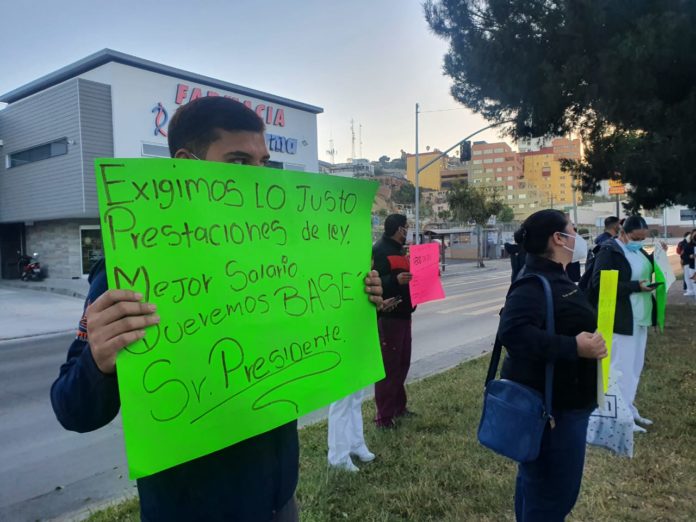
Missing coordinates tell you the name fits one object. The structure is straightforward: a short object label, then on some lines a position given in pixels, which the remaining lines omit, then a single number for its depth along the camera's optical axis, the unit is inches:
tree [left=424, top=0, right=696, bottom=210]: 276.1
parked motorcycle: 864.3
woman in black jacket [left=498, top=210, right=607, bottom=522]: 94.8
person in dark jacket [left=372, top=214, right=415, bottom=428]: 181.3
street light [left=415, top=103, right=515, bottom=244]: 847.3
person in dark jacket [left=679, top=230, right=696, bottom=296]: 561.3
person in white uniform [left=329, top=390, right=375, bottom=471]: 150.9
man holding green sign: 47.2
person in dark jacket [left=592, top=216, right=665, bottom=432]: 176.9
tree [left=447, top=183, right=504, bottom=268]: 1537.9
